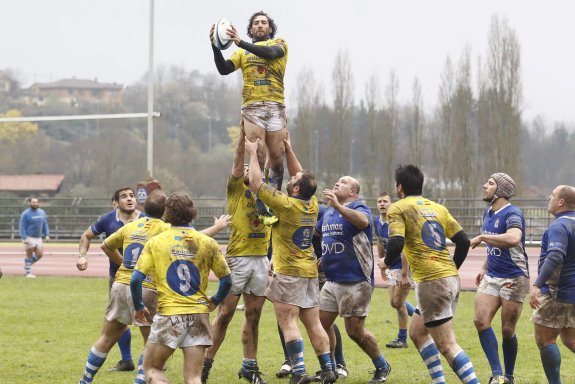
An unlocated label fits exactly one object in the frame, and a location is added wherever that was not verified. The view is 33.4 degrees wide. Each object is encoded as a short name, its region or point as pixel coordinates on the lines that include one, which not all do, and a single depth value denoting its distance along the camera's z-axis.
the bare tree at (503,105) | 53.72
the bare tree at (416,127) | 62.39
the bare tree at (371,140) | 64.00
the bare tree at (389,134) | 62.80
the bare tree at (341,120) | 64.69
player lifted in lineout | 10.40
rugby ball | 9.98
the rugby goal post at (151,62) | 32.12
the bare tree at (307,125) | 64.25
